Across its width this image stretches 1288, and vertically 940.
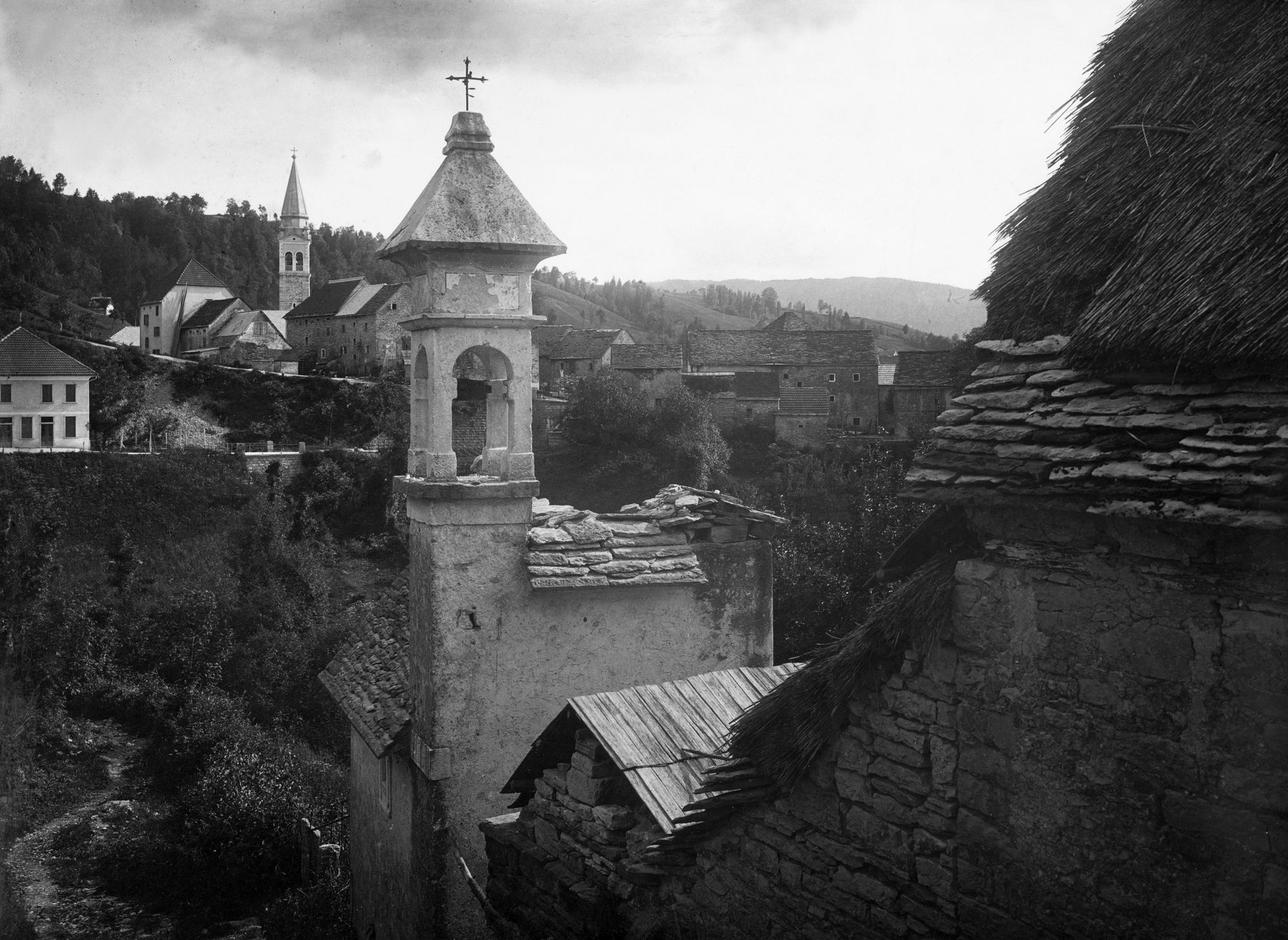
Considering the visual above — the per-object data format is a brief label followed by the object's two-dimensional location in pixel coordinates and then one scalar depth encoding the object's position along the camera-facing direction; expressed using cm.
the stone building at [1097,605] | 321
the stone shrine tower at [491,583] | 898
